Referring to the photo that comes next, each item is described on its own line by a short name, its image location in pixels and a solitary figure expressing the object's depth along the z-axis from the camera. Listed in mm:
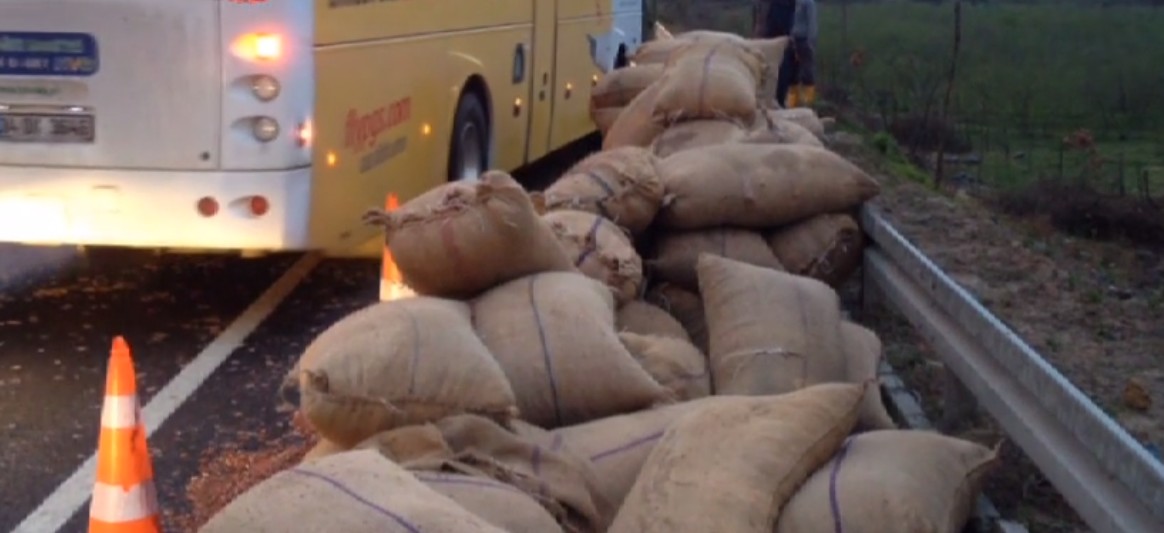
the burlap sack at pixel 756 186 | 6336
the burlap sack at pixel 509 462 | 3768
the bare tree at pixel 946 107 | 15000
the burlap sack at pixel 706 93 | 8047
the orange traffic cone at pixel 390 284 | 6676
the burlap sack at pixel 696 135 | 7663
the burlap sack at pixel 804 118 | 8680
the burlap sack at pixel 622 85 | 10047
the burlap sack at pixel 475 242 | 5125
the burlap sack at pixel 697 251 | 6172
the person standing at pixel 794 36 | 15922
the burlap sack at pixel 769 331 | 5020
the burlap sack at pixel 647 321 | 5461
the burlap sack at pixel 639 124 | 8234
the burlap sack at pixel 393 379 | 3998
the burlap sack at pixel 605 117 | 10203
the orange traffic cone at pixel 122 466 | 4371
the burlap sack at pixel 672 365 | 4852
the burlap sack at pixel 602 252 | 5592
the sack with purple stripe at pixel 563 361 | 4547
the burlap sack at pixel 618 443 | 4039
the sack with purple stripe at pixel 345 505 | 3191
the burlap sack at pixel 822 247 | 6398
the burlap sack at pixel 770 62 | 9686
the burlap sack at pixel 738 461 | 3488
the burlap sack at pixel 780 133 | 7364
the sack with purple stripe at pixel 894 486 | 3625
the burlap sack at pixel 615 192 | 6219
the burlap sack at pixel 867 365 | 4695
